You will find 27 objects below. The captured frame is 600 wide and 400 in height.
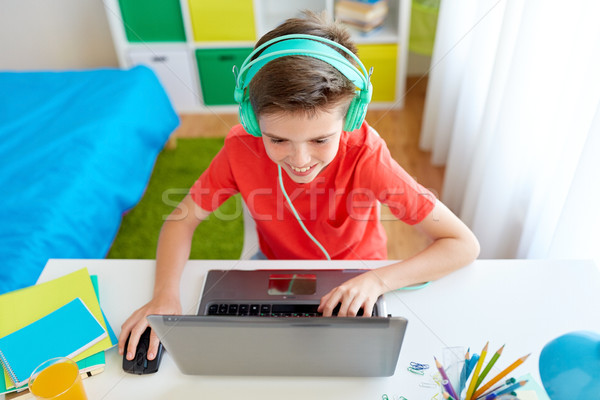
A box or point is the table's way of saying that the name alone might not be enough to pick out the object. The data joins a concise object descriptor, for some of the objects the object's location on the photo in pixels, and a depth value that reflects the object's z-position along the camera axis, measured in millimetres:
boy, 827
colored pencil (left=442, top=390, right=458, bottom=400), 648
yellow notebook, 872
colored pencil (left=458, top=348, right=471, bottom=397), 658
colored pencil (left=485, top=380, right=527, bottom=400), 613
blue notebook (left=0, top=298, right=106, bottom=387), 797
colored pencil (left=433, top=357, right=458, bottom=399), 649
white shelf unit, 2486
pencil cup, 657
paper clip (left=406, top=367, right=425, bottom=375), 769
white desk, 761
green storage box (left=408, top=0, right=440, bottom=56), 2375
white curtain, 1177
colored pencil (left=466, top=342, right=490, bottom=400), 654
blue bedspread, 1503
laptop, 660
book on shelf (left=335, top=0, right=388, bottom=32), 2453
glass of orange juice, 710
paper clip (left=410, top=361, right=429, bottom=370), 776
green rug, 1975
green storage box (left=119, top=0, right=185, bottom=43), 2465
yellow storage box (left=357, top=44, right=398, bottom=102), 2525
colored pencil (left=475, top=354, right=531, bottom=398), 634
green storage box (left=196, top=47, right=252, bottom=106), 2566
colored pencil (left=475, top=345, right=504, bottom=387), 650
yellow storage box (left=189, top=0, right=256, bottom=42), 2432
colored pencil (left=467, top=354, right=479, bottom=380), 662
